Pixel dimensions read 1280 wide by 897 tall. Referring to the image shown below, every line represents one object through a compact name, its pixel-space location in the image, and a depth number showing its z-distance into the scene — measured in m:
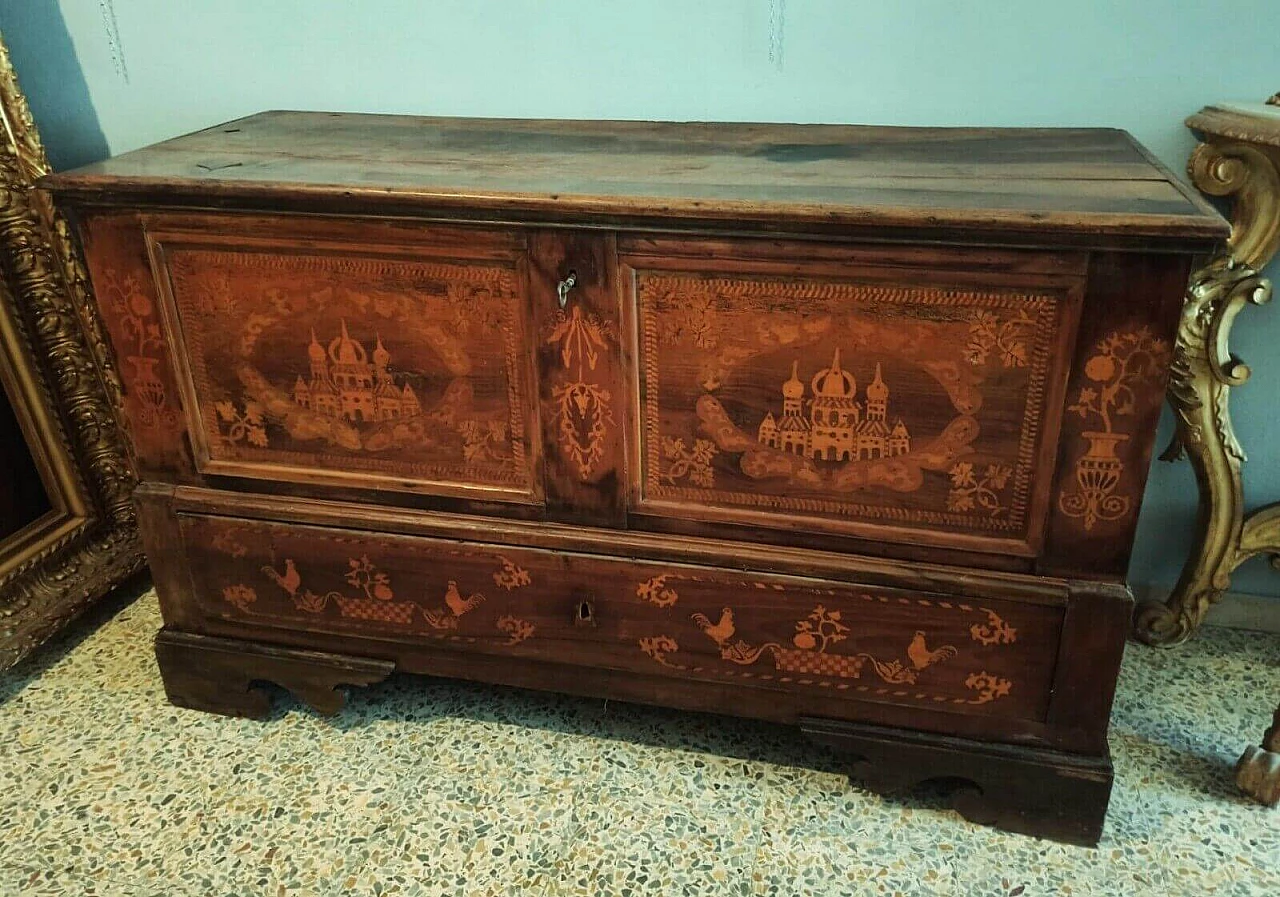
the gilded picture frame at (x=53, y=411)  1.85
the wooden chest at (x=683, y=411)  1.26
